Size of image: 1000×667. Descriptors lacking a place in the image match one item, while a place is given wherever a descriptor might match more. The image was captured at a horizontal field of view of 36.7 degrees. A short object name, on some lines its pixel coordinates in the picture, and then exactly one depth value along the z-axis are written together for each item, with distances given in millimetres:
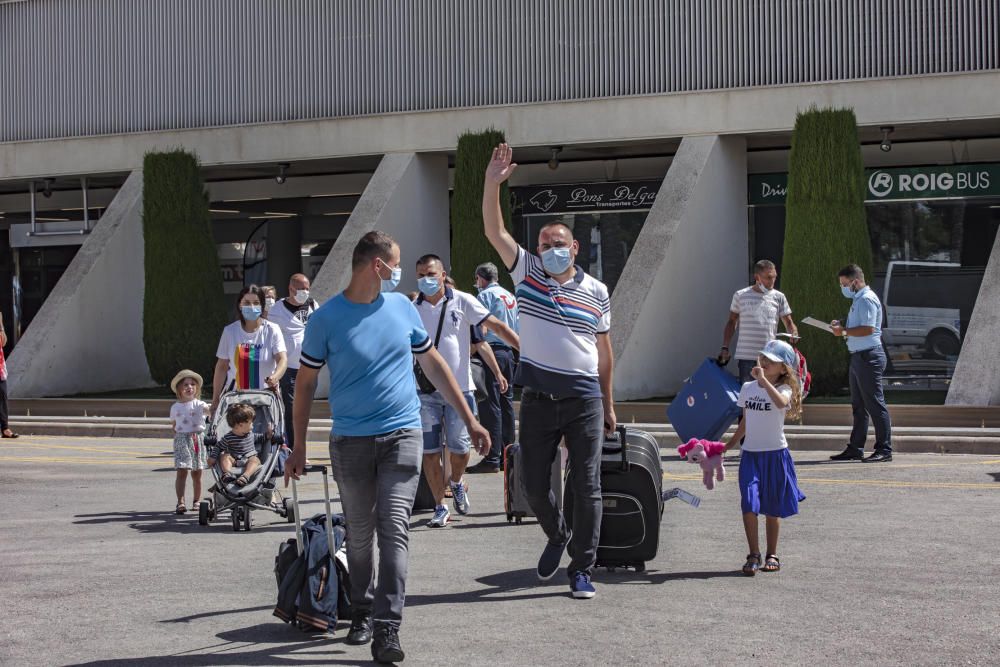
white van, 24172
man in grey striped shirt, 15047
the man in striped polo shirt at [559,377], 8078
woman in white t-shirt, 12242
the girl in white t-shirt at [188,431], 12031
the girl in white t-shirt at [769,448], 8875
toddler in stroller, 11297
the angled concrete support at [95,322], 25328
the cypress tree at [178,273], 25391
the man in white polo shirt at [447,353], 11016
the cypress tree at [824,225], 20938
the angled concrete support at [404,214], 23594
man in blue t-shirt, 6938
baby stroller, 11008
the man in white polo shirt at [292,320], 13648
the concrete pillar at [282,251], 31156
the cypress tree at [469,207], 23234
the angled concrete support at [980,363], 18375
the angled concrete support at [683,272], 21016
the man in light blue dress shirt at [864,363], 14727
